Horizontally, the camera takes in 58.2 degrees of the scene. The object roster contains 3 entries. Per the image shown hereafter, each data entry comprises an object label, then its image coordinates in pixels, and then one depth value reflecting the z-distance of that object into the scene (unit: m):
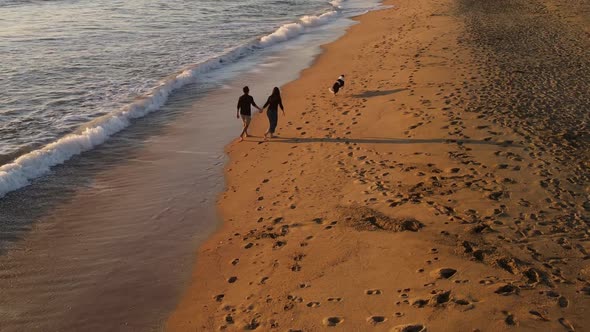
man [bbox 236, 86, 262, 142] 13.87
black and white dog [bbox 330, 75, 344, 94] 16.55
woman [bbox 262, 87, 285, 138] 13.71
